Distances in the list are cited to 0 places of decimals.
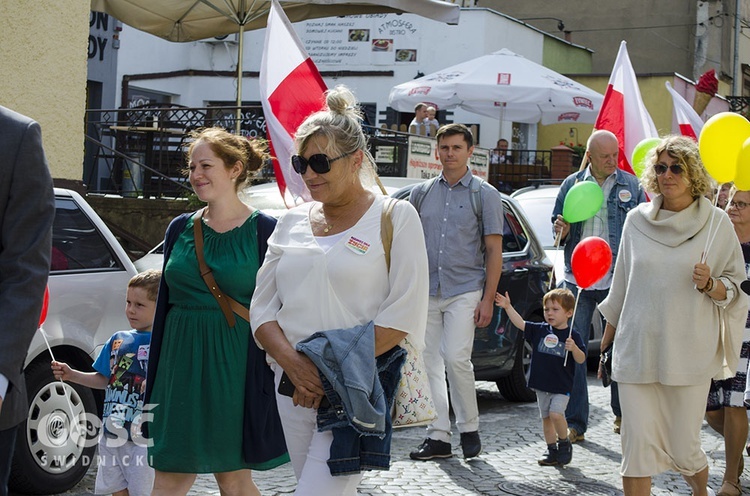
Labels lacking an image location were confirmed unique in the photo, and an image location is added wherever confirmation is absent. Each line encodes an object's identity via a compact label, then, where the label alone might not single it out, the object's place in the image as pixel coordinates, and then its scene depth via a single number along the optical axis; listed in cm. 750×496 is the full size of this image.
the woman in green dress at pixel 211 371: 468
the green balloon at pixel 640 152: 850
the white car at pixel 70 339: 634
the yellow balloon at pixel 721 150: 642
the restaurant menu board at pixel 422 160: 1453
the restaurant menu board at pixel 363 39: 2984
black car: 949
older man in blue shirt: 855
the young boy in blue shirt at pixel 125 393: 523
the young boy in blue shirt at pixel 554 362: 770
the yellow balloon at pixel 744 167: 636
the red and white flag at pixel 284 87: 816
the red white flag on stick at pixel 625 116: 1027
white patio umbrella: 1989
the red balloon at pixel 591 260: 793
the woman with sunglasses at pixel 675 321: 586
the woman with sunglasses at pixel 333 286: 392
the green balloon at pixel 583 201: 824
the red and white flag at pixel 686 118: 1184
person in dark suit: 305
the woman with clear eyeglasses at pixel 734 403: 702
